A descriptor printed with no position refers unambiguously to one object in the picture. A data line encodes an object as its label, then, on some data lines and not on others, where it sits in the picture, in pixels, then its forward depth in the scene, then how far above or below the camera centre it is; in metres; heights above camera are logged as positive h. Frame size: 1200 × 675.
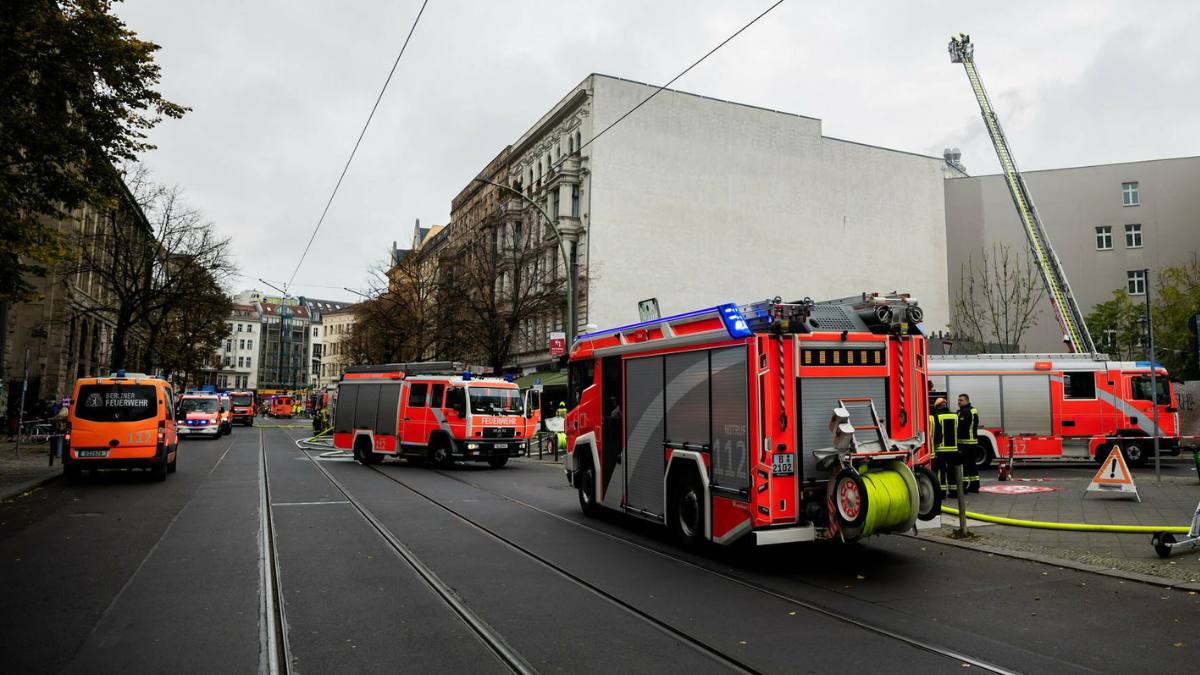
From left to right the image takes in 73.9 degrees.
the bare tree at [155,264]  34.09 +6.22
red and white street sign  20.48 +1.63
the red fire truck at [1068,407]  19.80 +0.11
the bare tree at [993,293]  39.75 +6.23
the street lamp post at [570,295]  20.73 +3.05
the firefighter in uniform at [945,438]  12.58 -0.45
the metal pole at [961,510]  9.73 -1.21
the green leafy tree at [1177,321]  33.25 +3.99
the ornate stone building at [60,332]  35.84 +3.55
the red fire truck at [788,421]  7.57 -0.14
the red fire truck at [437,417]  20.12 -0.36
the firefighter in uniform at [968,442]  13.17 -0.53
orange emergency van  15.66 -0.54
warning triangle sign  12.46 -1.05
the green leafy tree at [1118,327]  35.94 +3.88
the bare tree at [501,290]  38.16 +5.79
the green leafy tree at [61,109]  12.57 +4.97
